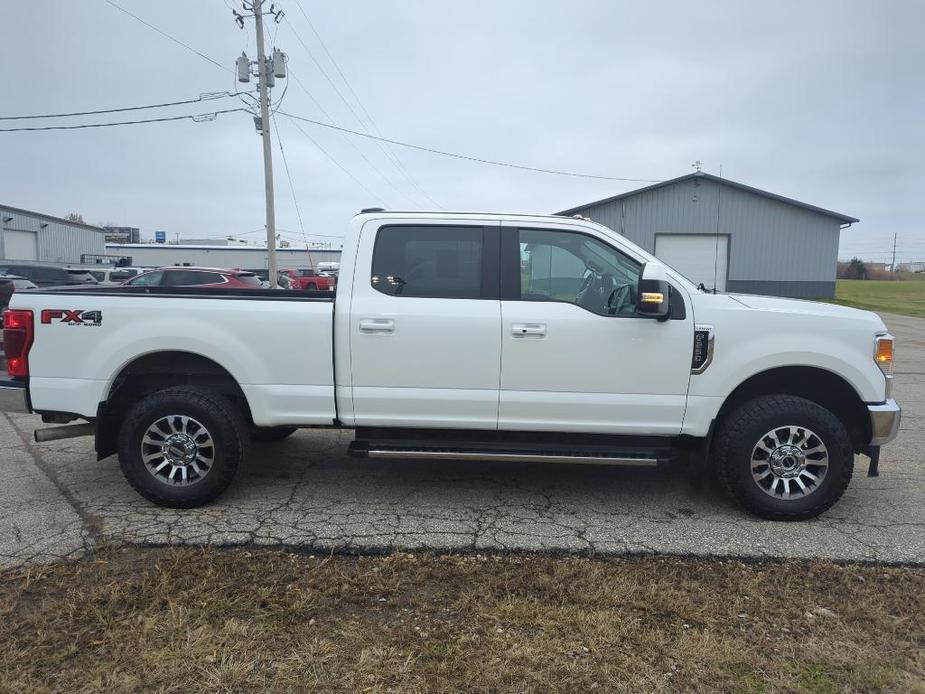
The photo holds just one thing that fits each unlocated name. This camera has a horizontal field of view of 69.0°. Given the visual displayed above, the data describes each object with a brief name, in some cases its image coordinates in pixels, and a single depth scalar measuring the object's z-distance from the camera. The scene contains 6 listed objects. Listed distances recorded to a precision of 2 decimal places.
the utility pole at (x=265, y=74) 20.77
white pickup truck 4.46
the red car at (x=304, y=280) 26.67
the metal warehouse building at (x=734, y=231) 26.05
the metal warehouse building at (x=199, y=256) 58.38
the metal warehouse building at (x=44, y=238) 39.75
